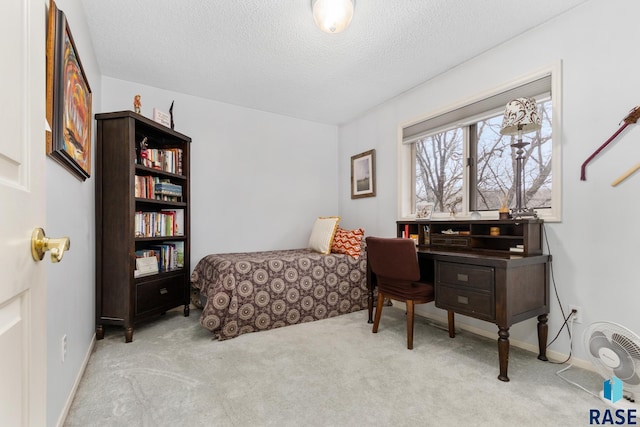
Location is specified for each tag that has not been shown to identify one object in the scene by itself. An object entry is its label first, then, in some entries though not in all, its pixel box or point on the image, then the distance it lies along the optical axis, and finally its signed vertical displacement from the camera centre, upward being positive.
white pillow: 3.43 -0.23
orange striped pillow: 3.32 -0.31
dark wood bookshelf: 2.44 -0.08
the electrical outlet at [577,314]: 2.02 -0.67
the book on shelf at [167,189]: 2.89 +0.25
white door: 0.49 +0.01
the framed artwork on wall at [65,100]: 1.29 +0.57
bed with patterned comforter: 2.54 -0.69
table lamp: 2.09 +0.63
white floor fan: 1.44 -0.70
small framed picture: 3.85 +0.53
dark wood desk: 1.85 -0.49
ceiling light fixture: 1.90 +1.28
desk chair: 2.29 -0.47
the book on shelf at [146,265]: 2.63 -0.45
